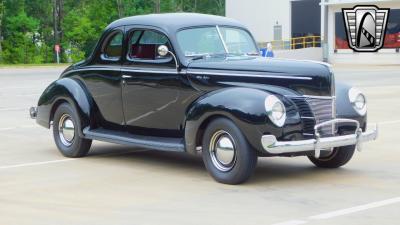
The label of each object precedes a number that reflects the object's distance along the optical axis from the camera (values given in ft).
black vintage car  26.55
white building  179.11
